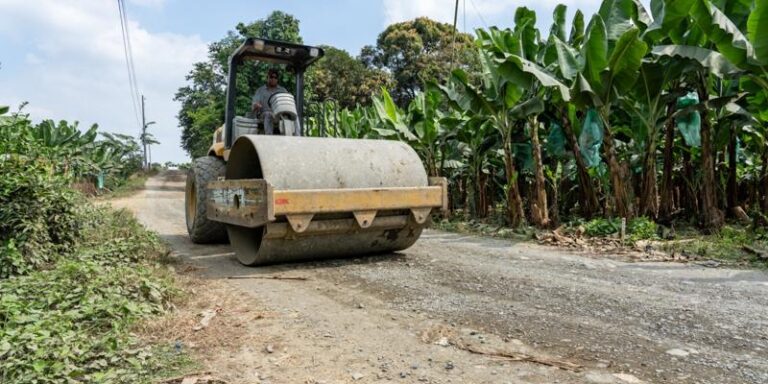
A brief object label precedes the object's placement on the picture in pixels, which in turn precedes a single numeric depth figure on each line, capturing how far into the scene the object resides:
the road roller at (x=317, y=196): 5.30
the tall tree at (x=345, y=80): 32.88
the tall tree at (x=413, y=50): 33.78
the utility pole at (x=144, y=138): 45.06
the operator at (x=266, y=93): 7.33
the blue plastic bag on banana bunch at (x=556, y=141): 9.57
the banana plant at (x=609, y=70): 7.41
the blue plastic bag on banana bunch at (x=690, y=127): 8.47
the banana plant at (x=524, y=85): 8.52
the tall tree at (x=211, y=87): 26.98
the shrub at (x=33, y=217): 5.21
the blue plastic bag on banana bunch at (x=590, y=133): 8.63
